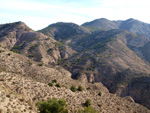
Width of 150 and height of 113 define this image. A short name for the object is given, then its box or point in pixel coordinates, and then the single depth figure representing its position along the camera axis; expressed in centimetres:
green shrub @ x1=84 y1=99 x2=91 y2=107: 2848
